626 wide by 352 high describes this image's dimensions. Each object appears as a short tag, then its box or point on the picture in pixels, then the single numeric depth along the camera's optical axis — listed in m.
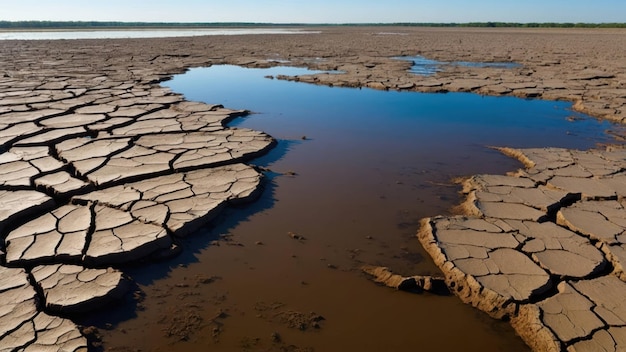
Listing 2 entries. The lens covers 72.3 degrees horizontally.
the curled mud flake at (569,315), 1.76
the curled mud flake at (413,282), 2.12
